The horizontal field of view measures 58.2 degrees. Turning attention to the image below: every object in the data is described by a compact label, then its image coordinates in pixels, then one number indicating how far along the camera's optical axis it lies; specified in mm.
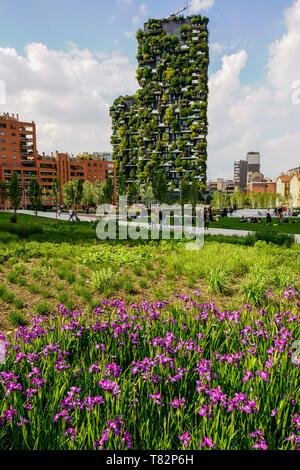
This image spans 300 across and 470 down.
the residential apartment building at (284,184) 128875
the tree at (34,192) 49625
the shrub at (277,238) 13281
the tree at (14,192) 50250
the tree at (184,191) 87688
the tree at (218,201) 102931
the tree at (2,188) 65594
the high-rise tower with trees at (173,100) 103250
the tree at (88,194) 78875
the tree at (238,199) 112375
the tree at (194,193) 75662
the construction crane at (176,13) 110875
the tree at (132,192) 77750
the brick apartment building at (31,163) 95875
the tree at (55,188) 75038
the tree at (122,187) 83000
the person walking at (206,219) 24512
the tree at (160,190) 65375
